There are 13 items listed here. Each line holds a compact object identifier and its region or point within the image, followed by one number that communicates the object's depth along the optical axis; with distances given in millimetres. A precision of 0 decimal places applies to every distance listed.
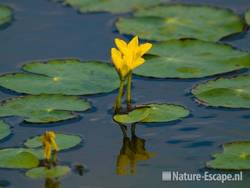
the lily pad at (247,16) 12031
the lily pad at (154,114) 9617
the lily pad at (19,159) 8711
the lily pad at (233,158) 8648
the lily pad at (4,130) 9383
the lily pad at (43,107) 9695
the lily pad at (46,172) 8578
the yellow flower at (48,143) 8414
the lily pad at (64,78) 10297
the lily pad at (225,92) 9945
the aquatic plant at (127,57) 9664
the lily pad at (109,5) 12703
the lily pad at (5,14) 12359
